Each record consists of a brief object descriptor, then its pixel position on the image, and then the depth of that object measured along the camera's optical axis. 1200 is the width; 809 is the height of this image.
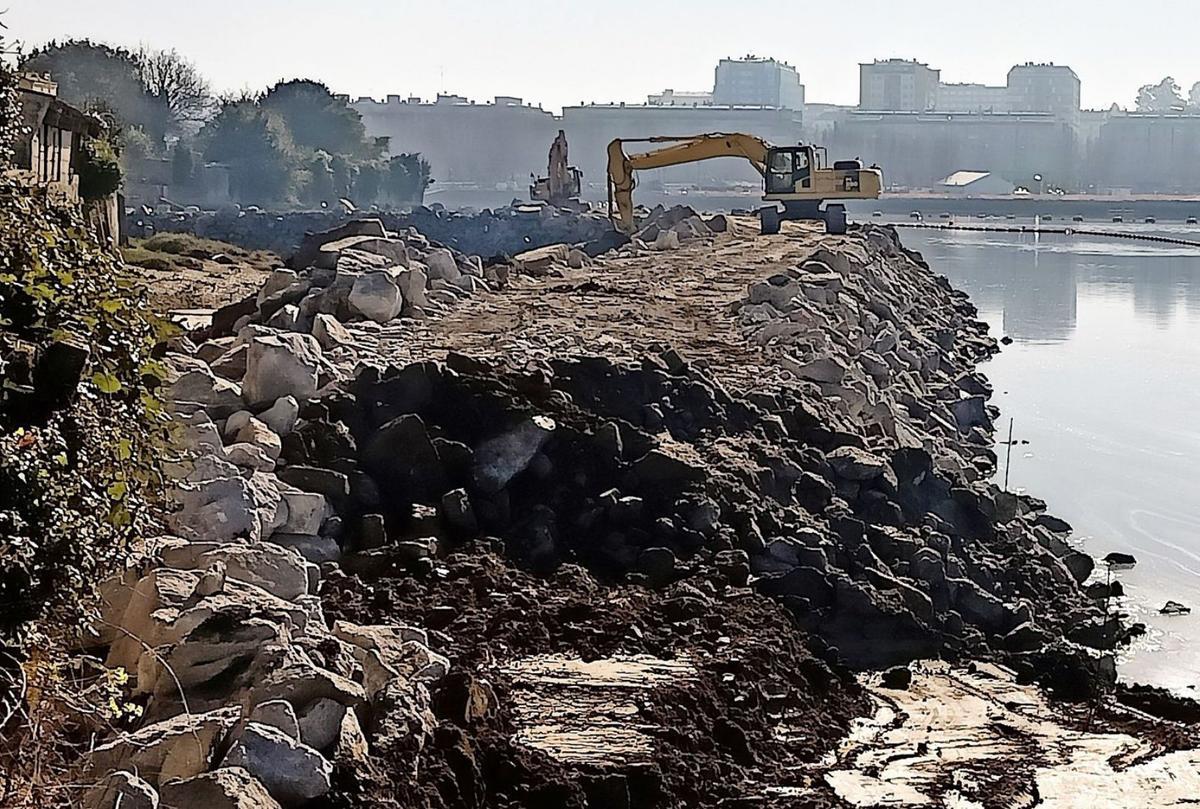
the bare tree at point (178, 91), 65.38
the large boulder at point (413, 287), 15.62
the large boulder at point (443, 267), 17.89
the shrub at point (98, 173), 28.88
